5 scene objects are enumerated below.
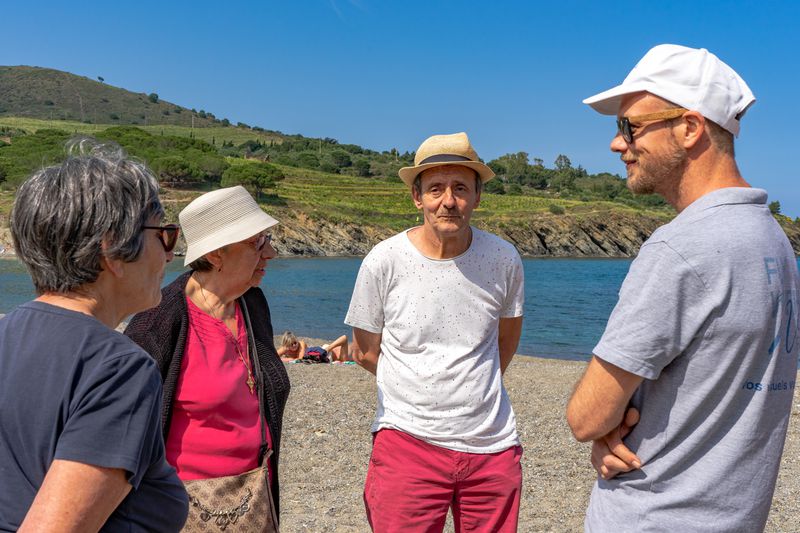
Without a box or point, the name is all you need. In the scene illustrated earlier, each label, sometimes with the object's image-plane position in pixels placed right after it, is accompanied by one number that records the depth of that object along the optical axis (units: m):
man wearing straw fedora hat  3.12
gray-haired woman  1.54
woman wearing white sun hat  2.83
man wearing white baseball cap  1.83
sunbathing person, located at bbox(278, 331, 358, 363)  14.35
